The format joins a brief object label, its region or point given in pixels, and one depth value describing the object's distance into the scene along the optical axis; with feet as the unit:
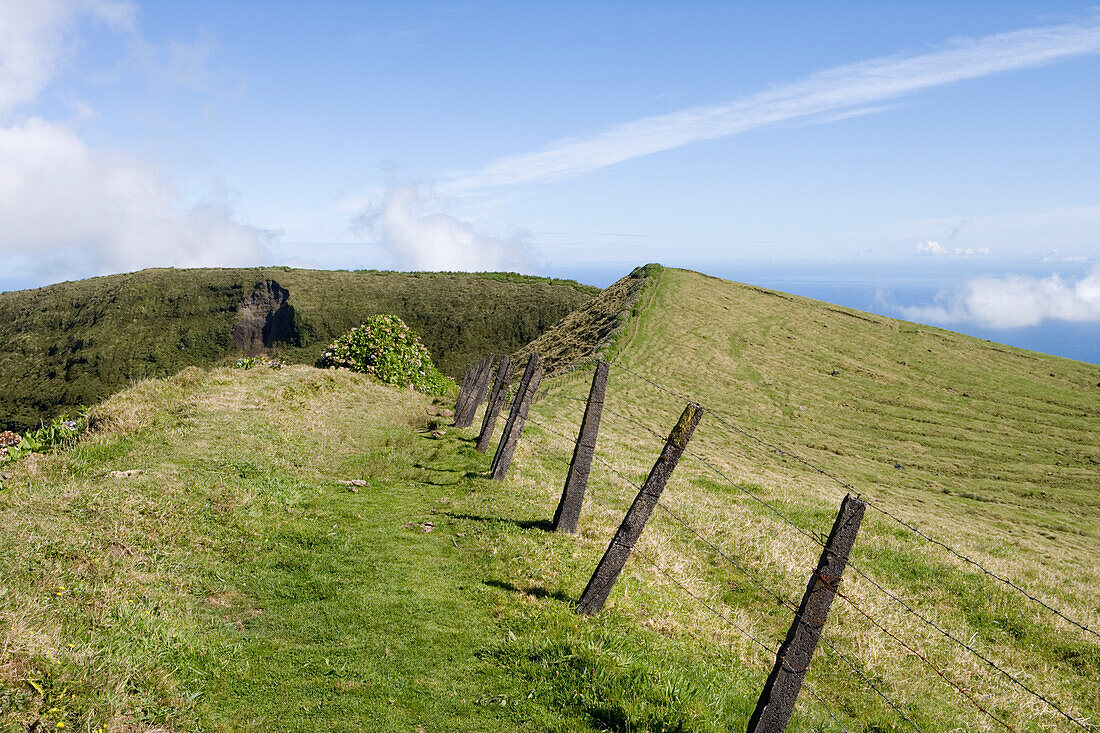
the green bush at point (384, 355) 102.17
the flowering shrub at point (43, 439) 43.23
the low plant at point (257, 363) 94.67
